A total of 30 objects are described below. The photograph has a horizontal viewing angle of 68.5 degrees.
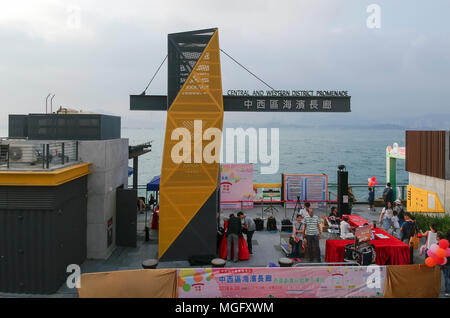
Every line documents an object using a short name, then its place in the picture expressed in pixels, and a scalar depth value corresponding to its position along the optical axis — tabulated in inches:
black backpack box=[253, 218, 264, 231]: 627.2
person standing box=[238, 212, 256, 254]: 488.7
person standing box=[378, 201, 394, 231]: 558.3
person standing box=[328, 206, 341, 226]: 569.4
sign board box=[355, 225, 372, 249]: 400.8
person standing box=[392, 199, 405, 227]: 570.6
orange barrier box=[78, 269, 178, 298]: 302.7
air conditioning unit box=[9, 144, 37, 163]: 389.4
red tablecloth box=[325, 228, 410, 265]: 420.8
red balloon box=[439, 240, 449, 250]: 342.1
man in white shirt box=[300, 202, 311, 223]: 490.8
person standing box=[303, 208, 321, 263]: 446.0
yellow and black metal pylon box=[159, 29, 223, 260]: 445.7
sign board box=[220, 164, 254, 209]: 821.9
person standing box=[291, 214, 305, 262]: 462.6
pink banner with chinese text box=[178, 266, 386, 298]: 316.5
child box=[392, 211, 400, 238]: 534.7
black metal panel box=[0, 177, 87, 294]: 361.1
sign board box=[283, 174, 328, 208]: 810.2
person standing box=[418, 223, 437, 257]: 391.5
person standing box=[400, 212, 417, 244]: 483.8
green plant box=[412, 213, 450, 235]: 559.7
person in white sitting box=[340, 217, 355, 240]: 453.1
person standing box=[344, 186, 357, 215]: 695.9
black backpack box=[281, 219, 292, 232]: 556.2
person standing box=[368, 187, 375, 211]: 780.3
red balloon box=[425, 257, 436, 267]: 339.3
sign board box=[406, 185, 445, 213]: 679.1
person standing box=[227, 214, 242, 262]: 457.7
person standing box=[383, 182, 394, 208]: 721.0
